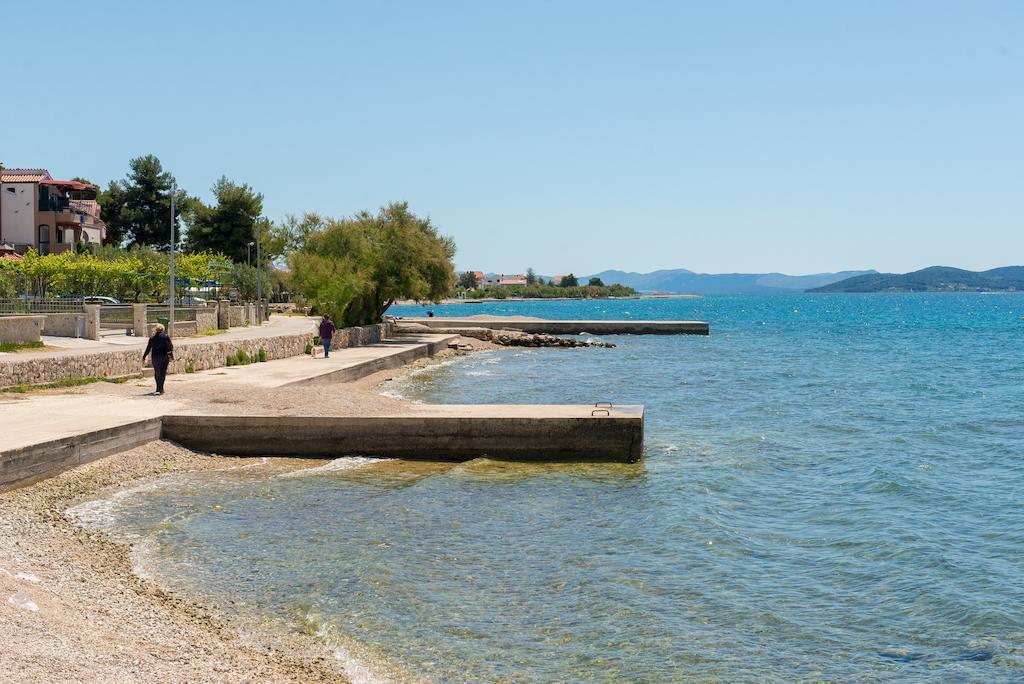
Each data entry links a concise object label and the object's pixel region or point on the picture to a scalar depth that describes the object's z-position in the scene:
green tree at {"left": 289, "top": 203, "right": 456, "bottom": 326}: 53.59
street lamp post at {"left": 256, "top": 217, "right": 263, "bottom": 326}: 59.41
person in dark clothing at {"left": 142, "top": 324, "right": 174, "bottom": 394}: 25.58
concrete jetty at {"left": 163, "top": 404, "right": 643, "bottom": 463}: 22.52
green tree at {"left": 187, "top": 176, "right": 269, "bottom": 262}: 94.12
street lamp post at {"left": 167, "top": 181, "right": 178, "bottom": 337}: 38.81
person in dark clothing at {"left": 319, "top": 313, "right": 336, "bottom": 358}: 41.84
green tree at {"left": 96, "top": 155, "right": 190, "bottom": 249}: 96.06
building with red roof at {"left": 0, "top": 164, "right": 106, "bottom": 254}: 72.88
